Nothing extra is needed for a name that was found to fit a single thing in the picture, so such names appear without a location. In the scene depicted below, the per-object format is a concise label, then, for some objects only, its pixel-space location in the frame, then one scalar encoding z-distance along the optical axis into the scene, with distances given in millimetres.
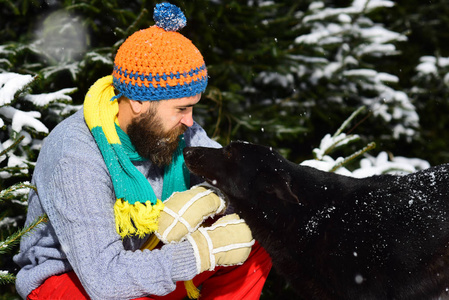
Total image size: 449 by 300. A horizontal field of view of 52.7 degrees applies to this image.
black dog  2299
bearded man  2168
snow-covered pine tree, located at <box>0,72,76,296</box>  2719
